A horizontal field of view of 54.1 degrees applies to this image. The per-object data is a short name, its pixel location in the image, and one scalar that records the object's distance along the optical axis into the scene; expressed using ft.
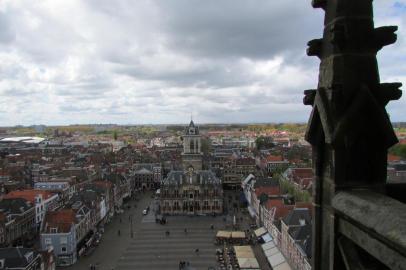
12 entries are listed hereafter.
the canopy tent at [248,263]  150.00
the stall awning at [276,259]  155.33
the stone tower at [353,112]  19.54
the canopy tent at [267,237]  189.17
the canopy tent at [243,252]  160.45
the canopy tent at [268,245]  177.78
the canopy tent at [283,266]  147.97
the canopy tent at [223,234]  194.70
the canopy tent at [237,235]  193.65
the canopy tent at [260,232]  200.32
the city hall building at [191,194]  268.62
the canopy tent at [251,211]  244.94
